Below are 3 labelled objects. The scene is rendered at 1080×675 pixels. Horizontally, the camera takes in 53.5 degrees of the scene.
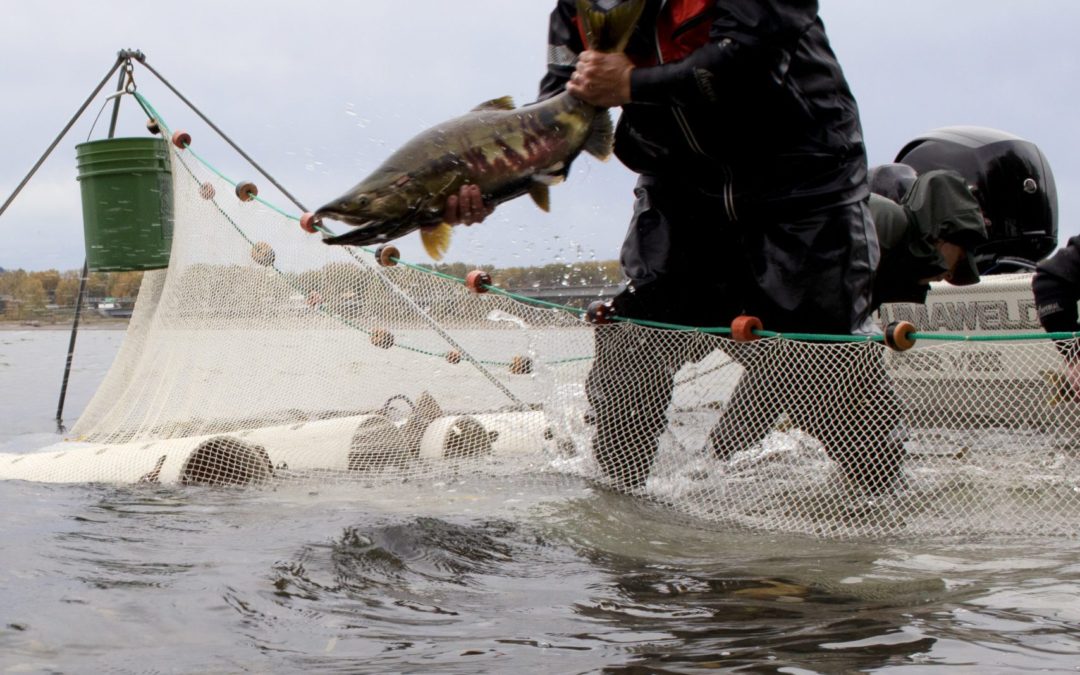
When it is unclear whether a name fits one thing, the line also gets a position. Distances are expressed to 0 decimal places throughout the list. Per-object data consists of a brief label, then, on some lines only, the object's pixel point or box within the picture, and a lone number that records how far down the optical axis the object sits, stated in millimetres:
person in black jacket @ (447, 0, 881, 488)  3268
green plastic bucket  6477
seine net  3518
